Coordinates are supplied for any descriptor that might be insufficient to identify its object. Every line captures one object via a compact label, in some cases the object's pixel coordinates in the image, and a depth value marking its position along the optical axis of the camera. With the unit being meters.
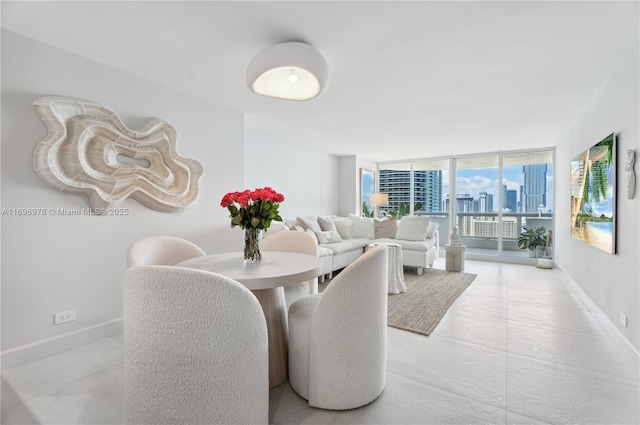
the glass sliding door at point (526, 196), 5.84
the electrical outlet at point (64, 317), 2.25
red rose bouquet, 1.96
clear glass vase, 1.98
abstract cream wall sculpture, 2.17
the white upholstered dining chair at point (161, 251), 1.86
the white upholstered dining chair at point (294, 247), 2.36
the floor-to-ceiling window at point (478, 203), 6.27
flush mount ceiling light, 2.02
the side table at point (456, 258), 5.12
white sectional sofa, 4.62
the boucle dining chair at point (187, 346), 1.15
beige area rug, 2.84
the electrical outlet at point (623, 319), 2.30
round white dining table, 1.60
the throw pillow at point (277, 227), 4.20
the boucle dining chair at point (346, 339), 1.54
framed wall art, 2.53
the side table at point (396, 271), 3.85
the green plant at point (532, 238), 5.80
